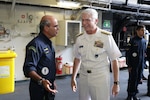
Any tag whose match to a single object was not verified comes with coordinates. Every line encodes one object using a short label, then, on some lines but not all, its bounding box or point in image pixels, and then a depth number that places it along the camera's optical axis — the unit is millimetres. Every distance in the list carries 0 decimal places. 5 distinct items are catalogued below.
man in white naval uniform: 2318
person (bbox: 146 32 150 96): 4605
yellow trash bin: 4348
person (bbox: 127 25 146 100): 3949
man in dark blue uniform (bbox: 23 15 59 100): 1863
